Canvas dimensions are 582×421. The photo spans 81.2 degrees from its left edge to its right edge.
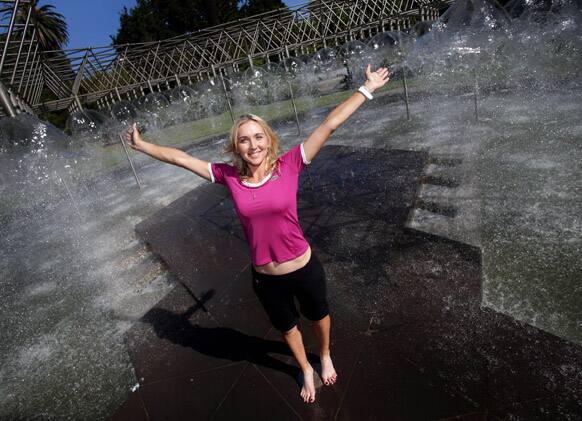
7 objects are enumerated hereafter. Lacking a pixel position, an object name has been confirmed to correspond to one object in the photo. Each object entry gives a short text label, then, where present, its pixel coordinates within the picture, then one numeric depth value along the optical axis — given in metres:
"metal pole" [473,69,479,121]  8.71
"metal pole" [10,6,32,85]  6.55
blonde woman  2.39
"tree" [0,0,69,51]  47.54
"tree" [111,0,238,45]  52.75
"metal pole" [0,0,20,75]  5.88
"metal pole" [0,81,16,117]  5.93
